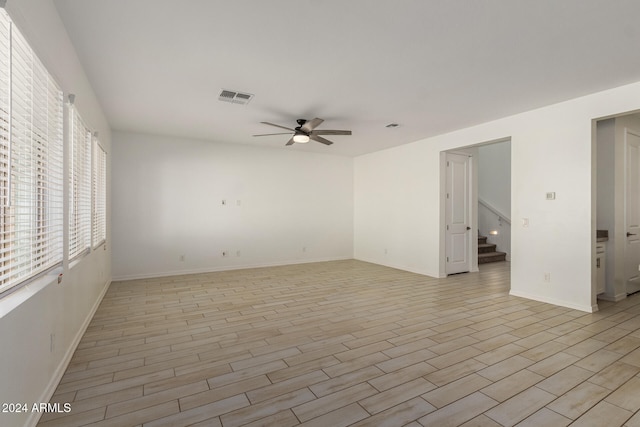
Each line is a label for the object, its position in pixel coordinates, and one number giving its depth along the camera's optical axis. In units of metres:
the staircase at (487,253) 7.25
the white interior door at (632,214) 4.52
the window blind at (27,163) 1.56
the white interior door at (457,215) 5.98
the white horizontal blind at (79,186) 2.84
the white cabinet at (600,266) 4.33
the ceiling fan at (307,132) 4.42
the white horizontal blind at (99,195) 3.99
